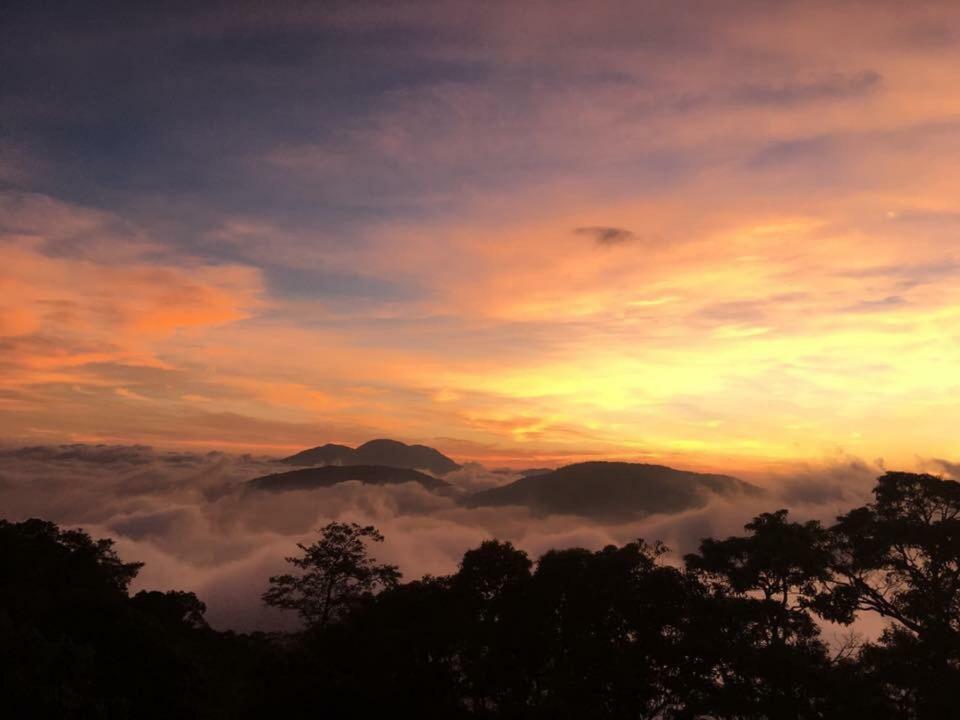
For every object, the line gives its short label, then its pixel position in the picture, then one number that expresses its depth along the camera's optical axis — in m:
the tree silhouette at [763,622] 21.75
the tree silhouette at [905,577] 21.33
